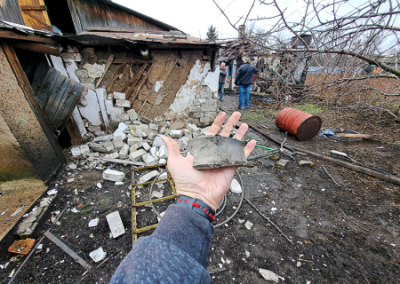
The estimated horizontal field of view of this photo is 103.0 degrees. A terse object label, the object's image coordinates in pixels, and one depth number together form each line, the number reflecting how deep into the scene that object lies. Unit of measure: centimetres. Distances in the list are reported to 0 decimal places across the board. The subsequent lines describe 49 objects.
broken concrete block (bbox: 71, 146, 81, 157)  374
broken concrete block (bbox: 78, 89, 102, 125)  427
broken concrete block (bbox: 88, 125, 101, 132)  457
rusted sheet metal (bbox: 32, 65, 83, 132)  315
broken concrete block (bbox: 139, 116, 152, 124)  486
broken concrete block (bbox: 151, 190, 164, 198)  291
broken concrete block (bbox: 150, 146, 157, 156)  395
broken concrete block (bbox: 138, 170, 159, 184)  317
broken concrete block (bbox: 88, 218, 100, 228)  236
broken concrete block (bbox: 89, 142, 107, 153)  402
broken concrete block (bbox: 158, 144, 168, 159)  388
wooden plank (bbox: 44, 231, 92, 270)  191
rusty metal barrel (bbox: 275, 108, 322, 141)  482
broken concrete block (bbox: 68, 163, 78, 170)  348
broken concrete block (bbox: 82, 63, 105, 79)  410
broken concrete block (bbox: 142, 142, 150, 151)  404
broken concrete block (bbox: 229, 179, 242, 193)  307
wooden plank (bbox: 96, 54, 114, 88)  416
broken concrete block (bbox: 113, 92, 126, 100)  447
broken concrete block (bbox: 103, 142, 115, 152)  407
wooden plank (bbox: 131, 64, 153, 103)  452
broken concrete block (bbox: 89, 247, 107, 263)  197
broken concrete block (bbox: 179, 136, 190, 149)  429
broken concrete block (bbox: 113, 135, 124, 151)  419
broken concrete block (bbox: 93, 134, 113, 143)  436
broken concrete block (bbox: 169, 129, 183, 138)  464
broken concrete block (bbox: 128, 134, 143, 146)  416
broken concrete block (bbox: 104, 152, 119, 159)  384
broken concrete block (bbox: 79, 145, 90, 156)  386
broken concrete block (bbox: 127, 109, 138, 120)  470
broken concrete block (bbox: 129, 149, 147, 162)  376
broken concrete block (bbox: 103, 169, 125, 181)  320
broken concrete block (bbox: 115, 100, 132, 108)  453
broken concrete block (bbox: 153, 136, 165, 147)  422
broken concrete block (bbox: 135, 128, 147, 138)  446
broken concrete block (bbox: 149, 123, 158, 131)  490
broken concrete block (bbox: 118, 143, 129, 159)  385
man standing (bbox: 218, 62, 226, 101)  993
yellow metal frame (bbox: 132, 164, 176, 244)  215
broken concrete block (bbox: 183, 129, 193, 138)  485
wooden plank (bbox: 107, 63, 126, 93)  432
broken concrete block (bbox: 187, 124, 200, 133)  509
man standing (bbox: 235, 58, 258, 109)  789
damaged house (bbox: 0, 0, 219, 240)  257
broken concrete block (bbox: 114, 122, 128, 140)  445
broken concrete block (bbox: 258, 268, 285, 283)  183
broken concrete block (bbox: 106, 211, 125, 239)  223
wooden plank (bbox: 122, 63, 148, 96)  447
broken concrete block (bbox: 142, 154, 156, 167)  369
